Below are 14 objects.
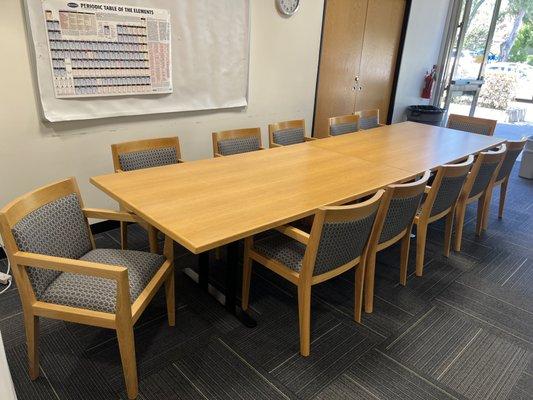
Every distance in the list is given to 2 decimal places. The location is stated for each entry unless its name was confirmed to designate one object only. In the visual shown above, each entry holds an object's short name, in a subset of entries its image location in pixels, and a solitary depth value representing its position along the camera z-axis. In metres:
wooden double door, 4.17
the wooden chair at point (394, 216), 1.86
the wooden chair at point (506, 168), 2.88
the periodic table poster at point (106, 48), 2.32
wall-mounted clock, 3.43
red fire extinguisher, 5.77
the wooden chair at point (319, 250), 1.56
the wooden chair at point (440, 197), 2.26
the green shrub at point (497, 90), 5.66
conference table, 1.53
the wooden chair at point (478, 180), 2.60
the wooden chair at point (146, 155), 2.20
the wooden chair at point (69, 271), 1.34
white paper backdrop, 2.47
